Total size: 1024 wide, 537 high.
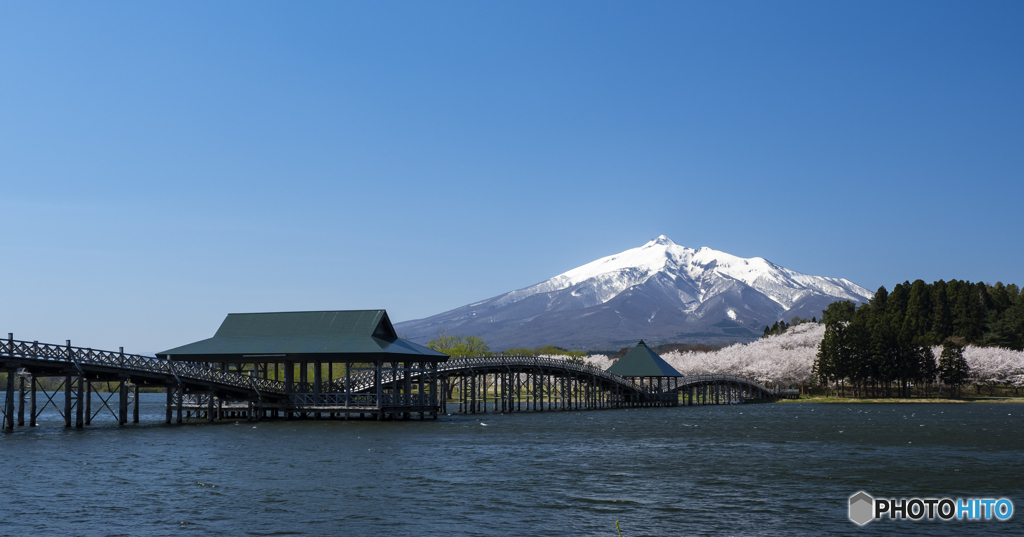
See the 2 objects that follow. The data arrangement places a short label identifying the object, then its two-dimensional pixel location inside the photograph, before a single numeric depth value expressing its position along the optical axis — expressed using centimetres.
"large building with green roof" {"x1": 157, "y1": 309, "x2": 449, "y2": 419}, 6322
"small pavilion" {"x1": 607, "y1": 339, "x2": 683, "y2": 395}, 10988
